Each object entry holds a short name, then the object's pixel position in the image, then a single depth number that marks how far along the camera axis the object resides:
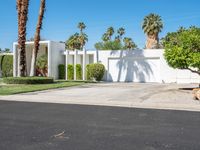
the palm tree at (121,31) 67.44
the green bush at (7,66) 34.59
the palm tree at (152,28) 49.84
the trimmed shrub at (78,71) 31.55
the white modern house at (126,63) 27.47
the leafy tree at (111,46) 49.82
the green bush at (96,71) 28.95
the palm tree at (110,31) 65.56
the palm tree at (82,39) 61.45
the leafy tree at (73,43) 59.35
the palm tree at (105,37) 64.96
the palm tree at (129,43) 61.48
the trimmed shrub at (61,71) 32.47
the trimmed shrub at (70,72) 31.88
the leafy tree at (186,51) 17.47
